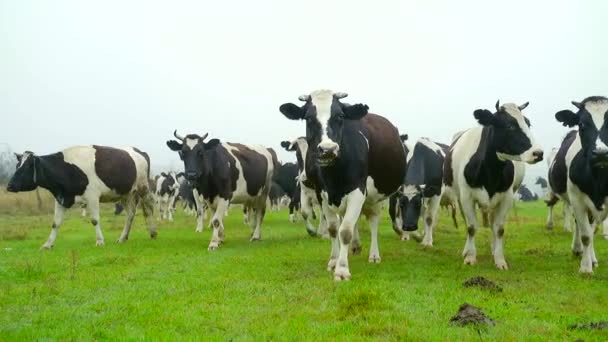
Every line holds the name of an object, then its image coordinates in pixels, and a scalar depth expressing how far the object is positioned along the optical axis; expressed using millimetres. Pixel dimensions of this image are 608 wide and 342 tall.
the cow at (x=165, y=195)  35706
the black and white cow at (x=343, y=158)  9375
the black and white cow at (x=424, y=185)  12773
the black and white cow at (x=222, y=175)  15523
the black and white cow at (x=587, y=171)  9500
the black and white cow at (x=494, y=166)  10438
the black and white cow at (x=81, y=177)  16906
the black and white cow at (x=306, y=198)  17188
